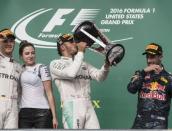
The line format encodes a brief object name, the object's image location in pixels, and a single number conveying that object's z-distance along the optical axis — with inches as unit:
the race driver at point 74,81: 355.4
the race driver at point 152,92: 348.0
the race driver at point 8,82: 351.2
